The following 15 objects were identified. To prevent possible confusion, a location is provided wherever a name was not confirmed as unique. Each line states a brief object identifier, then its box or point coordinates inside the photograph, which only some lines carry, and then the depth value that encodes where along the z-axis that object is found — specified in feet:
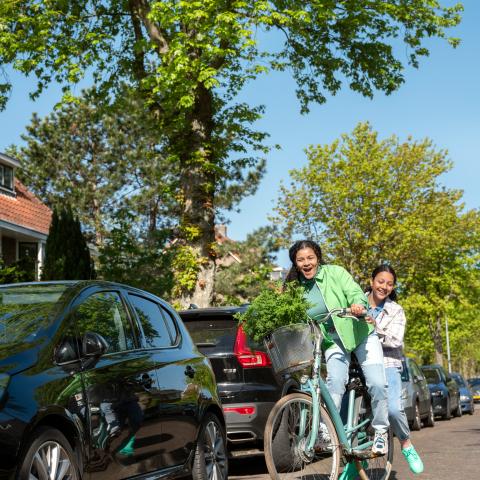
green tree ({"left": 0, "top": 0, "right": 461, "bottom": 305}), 55.26
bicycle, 20.80
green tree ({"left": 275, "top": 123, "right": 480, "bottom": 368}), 124.47
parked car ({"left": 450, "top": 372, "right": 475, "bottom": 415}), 106.93
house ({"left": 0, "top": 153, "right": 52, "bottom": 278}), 98.78
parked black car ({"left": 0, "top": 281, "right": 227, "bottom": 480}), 15.43
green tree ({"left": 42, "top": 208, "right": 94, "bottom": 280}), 83.10
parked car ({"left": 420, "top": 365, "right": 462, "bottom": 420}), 83.92
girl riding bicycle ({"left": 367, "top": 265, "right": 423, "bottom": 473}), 24.22
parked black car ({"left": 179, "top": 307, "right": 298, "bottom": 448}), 29.71
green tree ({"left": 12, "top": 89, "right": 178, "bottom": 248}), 145.59
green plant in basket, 20.98
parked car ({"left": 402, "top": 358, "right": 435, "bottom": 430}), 60.28
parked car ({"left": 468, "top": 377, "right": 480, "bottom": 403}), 160.25
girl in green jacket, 22.57
